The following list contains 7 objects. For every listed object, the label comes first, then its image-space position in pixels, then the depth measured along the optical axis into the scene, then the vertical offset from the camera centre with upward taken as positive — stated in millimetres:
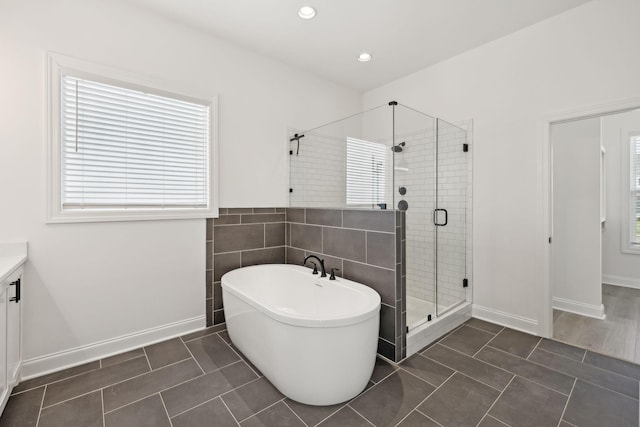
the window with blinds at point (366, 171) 2582 +408
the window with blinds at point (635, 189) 3961 +329
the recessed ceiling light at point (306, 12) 2322 +1662
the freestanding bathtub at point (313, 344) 1659 -818
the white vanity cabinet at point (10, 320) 1517 -618
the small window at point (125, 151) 2082 +511
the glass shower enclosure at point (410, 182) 2559 +309
